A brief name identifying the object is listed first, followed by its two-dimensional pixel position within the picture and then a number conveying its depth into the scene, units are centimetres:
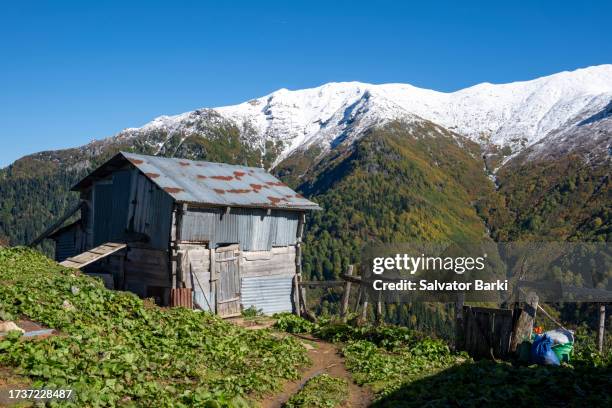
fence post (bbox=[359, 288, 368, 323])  2005
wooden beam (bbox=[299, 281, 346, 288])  2313
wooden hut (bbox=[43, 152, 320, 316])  2322
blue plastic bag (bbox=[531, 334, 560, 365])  1361
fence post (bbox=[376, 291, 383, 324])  1952
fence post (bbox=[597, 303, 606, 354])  1531
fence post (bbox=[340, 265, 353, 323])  2161
